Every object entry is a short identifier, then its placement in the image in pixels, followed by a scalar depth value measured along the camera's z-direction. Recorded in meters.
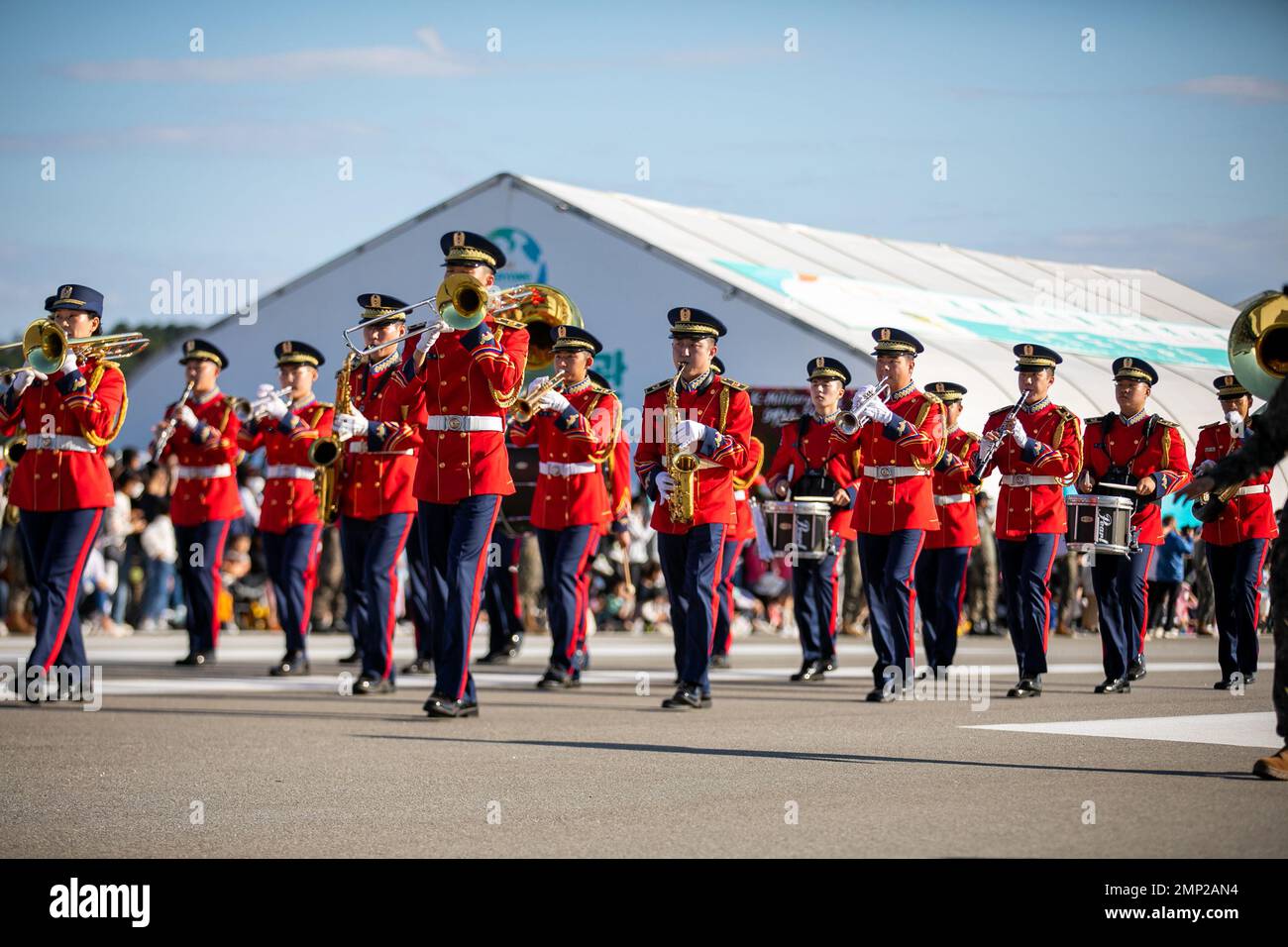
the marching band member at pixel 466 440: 9.70
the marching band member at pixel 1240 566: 12.52
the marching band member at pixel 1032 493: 12.17
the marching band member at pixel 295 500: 14.03
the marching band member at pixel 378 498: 12.08
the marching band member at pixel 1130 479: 12.71
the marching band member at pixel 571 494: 12.87
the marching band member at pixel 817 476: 14.44
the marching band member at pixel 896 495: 11.91
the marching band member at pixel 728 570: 15.42
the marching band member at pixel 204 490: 14.55
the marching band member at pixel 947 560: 13.38
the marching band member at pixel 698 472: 10.98
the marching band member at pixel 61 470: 11.00
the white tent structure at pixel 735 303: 27.28
